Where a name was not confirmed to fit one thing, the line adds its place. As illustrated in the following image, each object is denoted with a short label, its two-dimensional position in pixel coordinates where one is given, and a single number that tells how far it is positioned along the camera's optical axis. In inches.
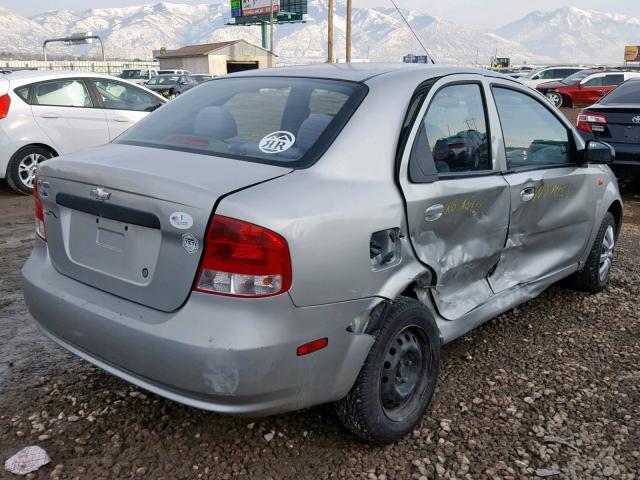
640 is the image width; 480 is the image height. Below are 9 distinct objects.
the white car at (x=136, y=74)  1536.5
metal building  2269.9
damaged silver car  87.9
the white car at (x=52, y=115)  301.4
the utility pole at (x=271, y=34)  2157.2
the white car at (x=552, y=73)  1259.2
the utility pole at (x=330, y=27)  1211.2
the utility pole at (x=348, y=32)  1066.7
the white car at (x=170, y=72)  1573.5
